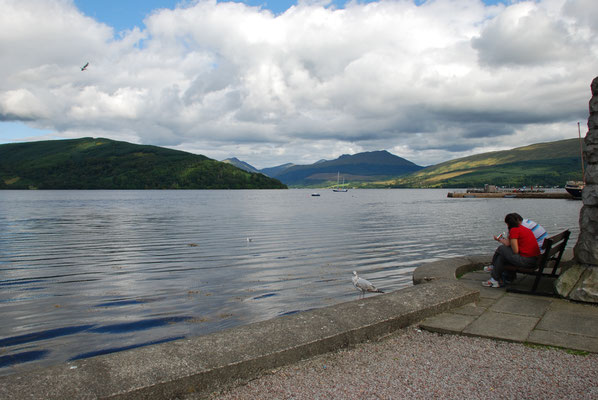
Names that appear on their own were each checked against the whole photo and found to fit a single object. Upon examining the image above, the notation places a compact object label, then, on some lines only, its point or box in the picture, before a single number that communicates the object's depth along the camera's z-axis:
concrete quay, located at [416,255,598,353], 6.27
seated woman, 9.39
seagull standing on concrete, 10.72
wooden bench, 8.71
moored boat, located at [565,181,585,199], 104.31
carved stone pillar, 7.83
